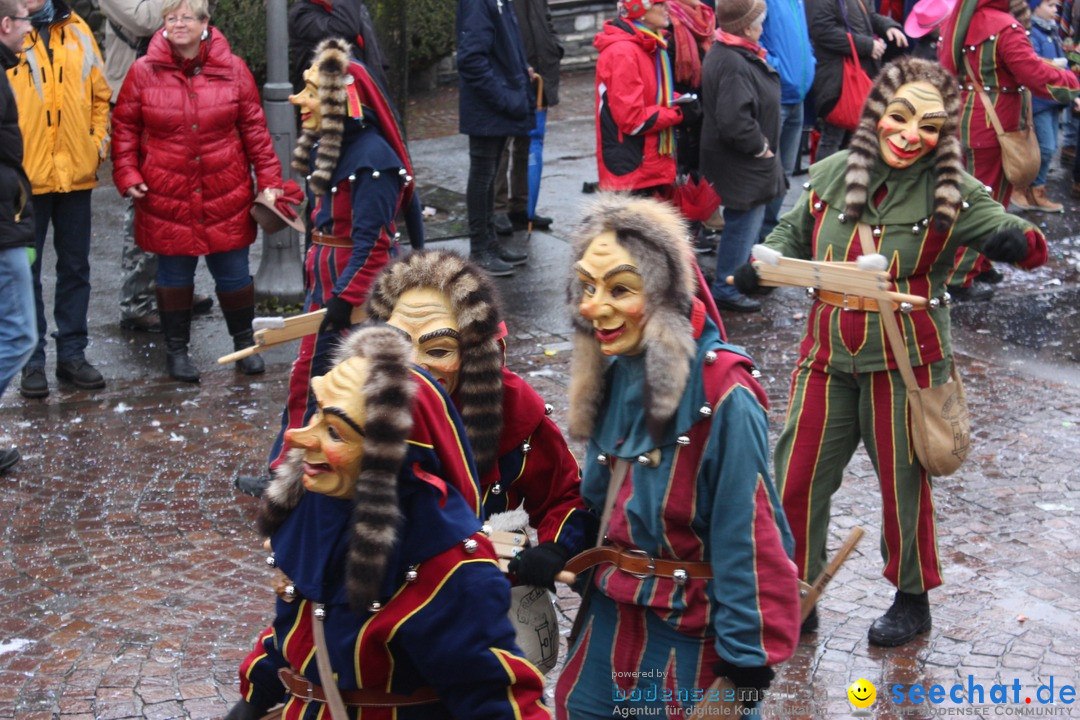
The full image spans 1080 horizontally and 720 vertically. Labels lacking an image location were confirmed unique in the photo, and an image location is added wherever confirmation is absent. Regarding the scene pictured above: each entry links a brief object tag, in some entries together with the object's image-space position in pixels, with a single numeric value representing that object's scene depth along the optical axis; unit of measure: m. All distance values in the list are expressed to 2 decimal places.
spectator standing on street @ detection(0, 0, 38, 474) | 6.46
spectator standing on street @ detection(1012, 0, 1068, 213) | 10.96
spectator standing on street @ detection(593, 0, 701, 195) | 8.76
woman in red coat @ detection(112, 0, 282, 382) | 7.60
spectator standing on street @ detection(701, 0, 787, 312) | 8.69
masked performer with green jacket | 4.93
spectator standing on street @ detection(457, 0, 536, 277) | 9.48
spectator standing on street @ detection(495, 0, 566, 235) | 10.46
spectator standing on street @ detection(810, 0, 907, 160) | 10.80
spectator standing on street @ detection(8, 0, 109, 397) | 7.54
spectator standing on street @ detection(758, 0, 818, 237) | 9.92
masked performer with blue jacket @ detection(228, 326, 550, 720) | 2.94
